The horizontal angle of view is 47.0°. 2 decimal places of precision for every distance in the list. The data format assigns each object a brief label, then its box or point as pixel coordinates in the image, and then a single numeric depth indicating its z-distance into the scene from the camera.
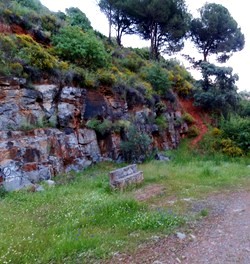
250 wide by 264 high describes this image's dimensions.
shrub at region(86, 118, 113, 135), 11.15
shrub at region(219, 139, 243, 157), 14.03
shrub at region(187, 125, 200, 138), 17.09
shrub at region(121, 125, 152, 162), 11.60
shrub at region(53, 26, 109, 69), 12.36
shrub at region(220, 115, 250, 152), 14.33
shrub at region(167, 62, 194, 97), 18.91
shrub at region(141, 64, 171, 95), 16.36
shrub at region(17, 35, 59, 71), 10.12
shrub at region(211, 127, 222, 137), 16.25
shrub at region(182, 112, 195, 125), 17.38
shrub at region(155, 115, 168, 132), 14.98
